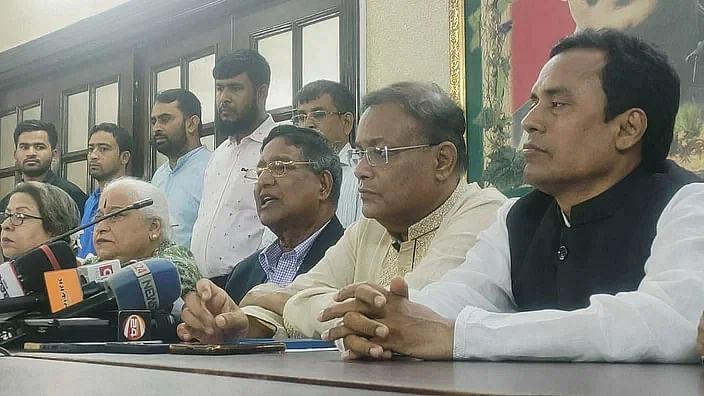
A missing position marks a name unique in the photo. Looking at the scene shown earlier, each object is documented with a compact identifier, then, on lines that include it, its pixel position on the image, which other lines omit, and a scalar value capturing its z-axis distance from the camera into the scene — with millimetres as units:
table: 841
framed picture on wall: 2586
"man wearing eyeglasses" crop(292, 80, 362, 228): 3561
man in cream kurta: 2361
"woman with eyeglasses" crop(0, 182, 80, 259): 3770
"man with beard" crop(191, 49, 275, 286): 3863
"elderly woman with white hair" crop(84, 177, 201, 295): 3213
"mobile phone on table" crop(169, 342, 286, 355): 1550
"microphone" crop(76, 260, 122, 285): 2176
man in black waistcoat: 1384
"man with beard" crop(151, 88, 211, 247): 4391
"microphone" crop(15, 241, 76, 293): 2111
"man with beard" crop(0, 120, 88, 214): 5840
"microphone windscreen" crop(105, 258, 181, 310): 2064
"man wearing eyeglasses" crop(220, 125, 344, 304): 3020
